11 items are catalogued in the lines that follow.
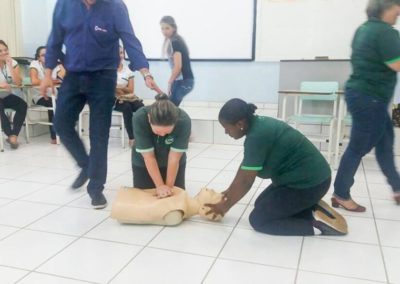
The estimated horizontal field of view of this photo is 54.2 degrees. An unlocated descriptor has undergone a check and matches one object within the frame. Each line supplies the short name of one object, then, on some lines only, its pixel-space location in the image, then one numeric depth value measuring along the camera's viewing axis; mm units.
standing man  2172
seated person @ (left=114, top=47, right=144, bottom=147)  4145
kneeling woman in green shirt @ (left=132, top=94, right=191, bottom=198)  2080
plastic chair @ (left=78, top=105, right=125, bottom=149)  4199
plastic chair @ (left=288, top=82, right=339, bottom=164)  3428
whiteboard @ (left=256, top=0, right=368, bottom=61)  4738
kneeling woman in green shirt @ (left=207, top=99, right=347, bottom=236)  1802
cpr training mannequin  2021
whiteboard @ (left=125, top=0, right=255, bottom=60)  5125
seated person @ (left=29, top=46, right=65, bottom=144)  4355
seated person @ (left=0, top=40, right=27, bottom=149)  4090
